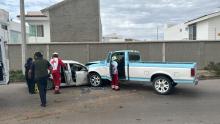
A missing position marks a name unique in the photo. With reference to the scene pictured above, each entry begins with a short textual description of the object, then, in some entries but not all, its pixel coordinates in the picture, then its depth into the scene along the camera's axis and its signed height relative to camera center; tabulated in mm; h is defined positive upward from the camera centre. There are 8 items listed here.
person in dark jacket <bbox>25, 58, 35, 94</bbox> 6778 -1021
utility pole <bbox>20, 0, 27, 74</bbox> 9403 +1495
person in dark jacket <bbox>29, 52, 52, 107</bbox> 5425 -605
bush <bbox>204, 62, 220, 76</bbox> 9754 -849
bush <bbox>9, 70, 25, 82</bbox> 9418 -1296
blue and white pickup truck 6297 -712
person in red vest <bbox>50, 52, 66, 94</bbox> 6834 -689
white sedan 7501 -927
